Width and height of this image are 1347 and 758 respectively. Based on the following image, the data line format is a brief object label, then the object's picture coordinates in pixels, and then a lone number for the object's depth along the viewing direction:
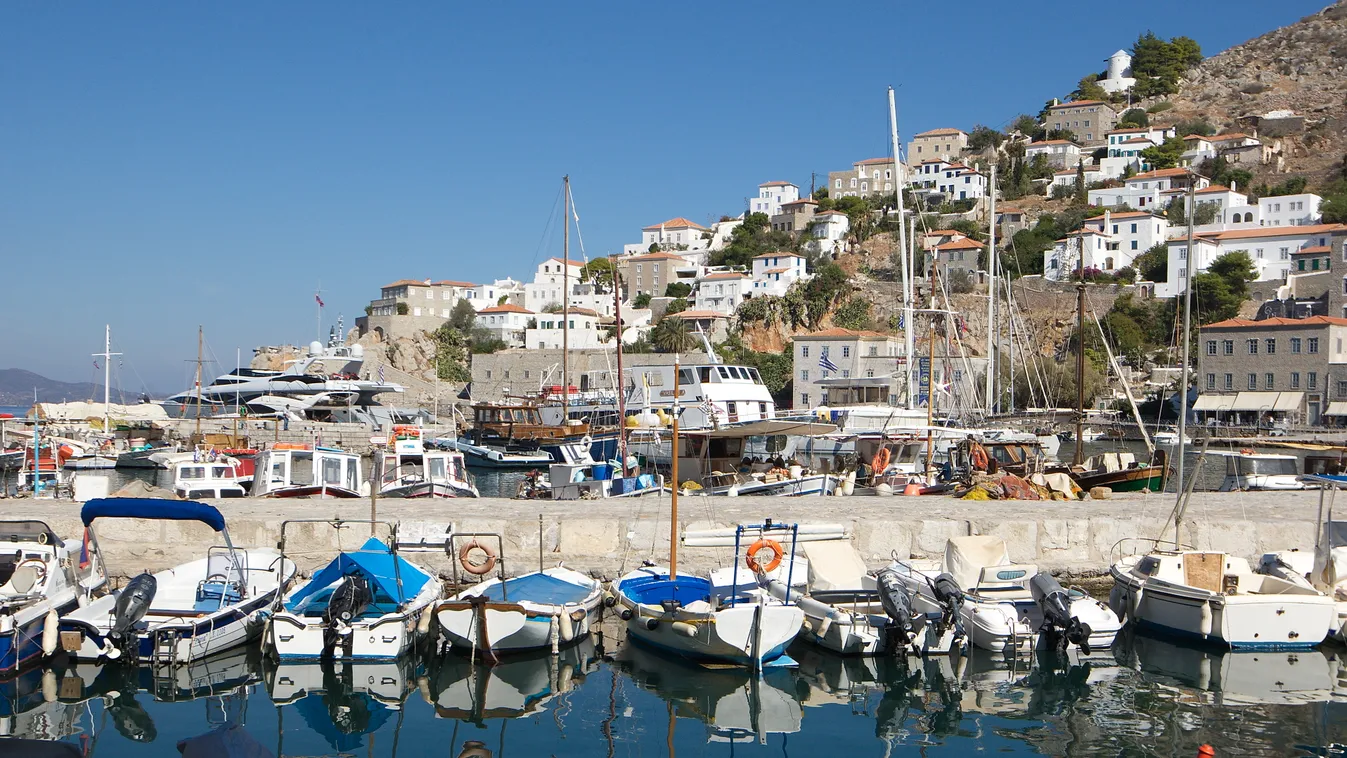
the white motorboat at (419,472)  23.98
